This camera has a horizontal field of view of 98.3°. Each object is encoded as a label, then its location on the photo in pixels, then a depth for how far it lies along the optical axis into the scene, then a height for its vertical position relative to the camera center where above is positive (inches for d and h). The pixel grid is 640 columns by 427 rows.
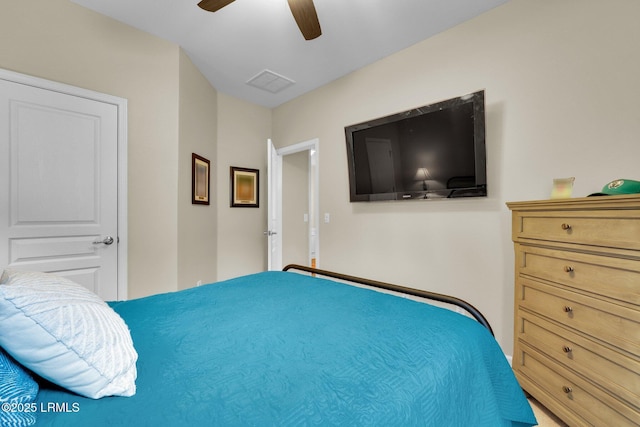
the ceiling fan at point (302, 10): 65.4 +49.5
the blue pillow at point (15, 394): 21.0 -14.8
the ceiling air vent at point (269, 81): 124.2 +62.8
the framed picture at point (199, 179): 117.8 +15.9
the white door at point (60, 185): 75.2 +9.1
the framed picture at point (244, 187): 148.3 +15.1
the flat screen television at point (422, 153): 84.4 +21.4
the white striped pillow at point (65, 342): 24.2 -11.8
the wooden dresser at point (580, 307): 48.0 -19.0
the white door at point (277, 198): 131.7 +8.2
